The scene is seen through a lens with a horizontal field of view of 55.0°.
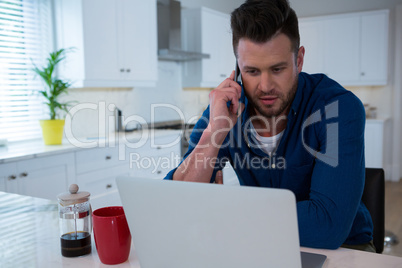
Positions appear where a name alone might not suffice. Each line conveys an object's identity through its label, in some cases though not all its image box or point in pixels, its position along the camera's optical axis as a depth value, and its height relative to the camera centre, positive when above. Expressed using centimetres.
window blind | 326 +41
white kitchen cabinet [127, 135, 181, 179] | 362 -50
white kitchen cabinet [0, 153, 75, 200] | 258 -48
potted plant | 315 +2
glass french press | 100 -31
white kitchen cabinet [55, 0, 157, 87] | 339 +62
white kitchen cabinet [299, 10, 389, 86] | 537 +84
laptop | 67 -22
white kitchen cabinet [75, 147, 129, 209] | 311 -55
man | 120 -9
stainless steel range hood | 449 +91
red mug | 94 -32
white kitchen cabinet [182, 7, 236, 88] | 492 +82
